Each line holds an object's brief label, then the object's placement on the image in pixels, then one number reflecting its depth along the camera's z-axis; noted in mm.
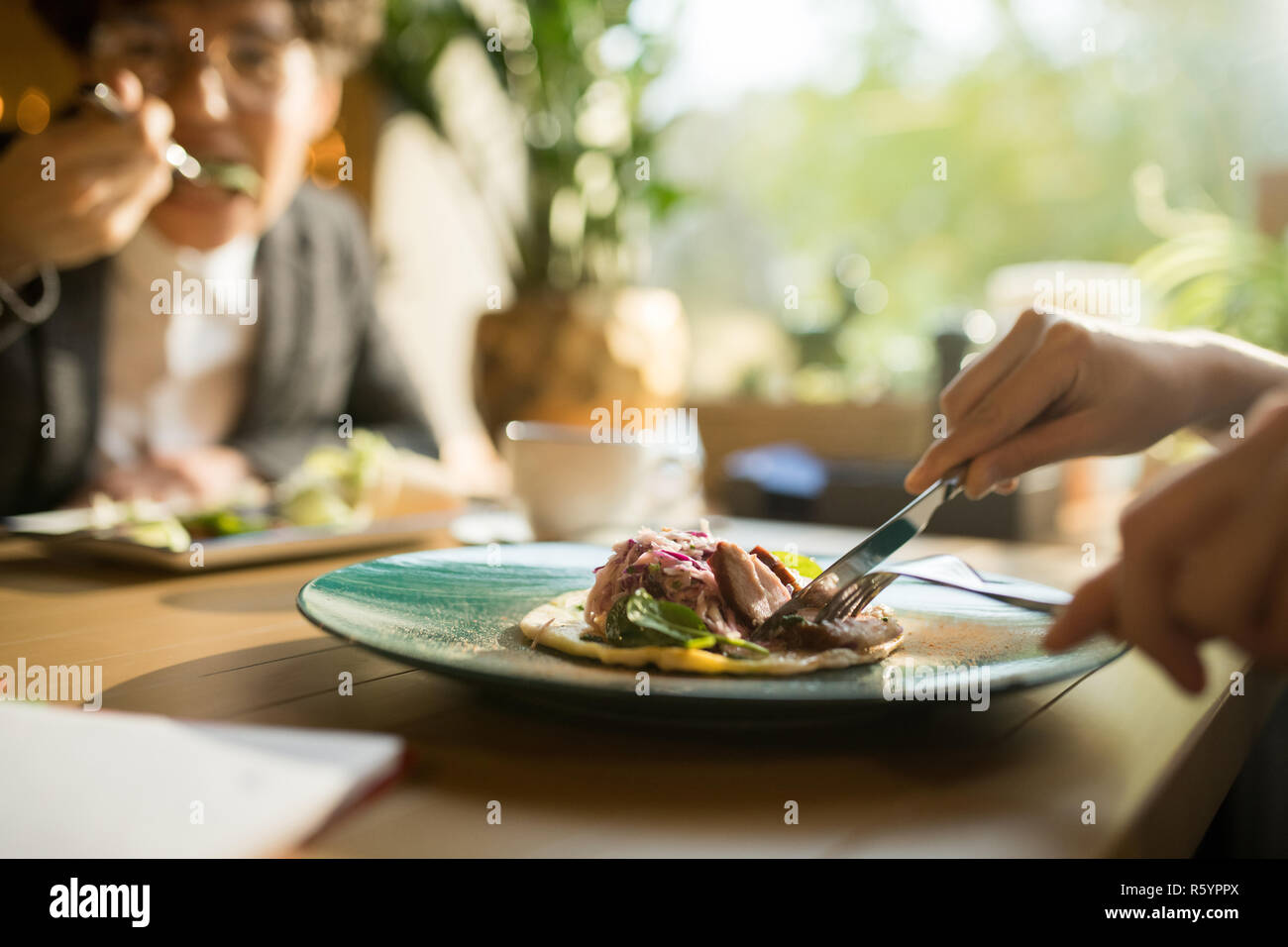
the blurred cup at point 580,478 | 787
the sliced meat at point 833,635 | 451
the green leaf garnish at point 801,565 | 581
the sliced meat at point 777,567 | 550
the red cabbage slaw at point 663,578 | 484
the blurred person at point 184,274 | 800
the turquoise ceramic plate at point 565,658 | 355
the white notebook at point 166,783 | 276
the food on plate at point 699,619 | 427
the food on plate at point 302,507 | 728
